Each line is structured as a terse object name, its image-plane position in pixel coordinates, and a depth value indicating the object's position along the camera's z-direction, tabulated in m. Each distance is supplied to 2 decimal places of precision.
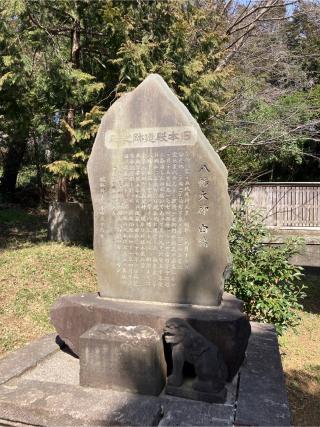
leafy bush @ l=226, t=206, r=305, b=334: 5.70
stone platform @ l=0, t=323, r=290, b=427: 2.85
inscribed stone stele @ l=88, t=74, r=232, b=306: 3.75
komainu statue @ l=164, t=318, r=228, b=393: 3.19
